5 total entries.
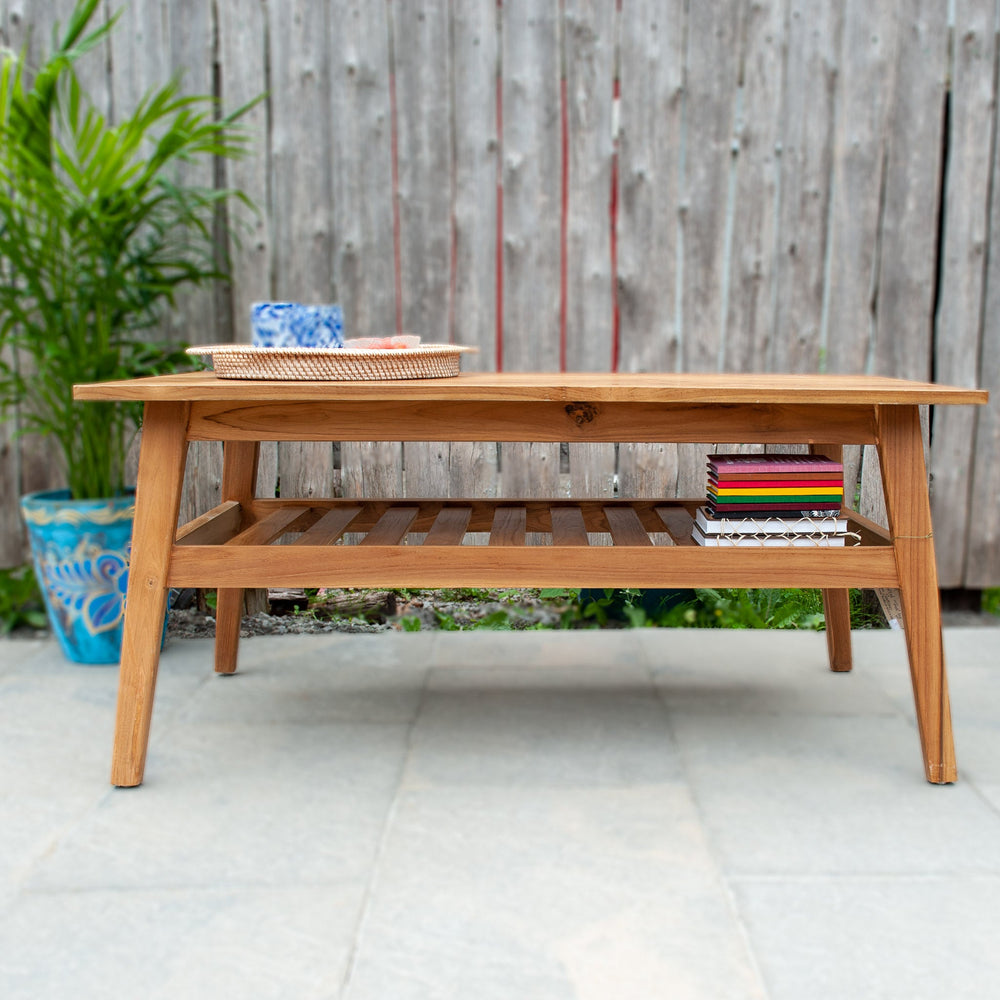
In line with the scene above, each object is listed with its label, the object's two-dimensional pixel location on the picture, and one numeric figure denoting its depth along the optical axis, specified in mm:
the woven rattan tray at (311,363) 1705
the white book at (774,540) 1751
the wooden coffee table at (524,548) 1696
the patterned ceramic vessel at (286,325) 1812
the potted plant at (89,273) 2223
